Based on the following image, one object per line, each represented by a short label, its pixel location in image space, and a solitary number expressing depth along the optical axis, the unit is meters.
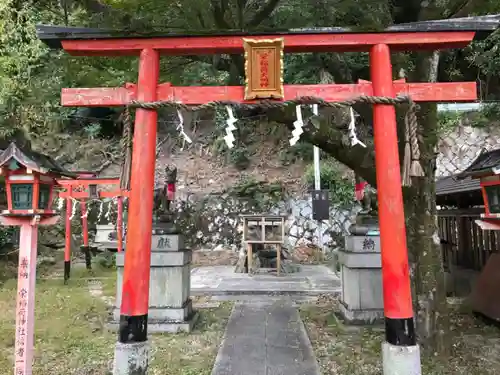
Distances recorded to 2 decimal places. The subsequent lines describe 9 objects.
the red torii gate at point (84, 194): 13.44
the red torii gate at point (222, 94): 4.66
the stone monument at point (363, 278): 7.68
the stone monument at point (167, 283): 7.64
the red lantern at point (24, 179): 4.66
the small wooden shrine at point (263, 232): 14.48
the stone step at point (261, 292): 11.22
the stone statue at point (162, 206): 8.23
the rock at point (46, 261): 15.79
